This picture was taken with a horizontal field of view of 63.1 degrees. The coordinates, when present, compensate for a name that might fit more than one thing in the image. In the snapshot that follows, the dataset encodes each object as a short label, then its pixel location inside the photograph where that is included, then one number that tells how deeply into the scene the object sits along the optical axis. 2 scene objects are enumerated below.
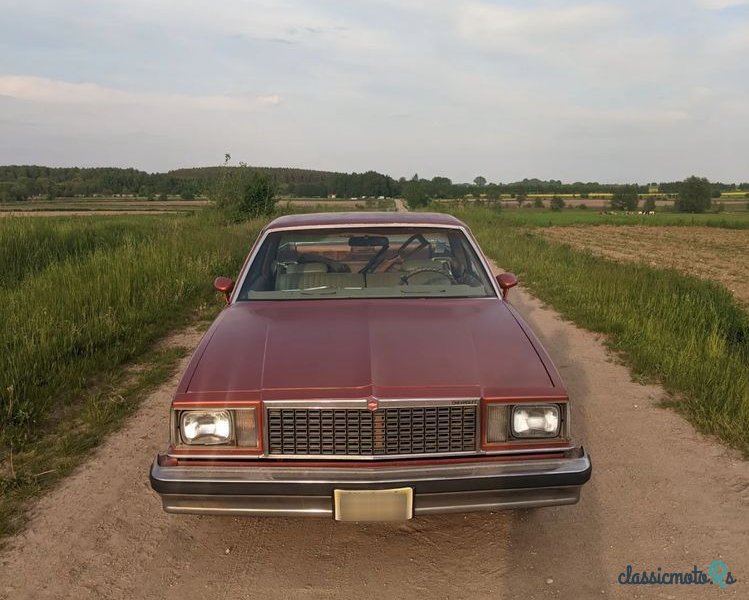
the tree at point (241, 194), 28.66
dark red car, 2.52
